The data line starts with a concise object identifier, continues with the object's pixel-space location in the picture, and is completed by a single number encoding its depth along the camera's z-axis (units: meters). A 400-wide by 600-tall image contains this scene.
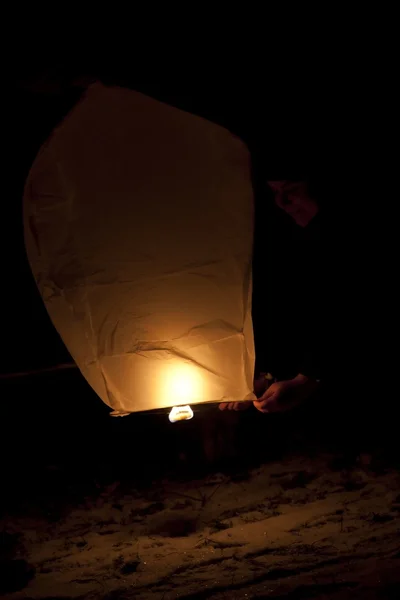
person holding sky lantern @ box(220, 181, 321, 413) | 2.46
